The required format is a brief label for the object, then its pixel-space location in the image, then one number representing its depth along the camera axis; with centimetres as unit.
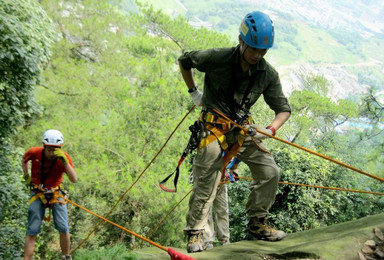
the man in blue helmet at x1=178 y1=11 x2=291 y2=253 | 319
